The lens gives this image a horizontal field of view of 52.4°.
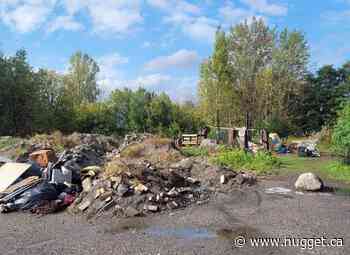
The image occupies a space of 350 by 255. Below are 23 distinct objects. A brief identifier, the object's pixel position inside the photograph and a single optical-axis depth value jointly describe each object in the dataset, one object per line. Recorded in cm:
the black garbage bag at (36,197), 751
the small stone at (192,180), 941
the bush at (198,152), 1567
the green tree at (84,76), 4434
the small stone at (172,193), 778
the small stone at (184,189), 815
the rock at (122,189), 757
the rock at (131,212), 697
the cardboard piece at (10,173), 877
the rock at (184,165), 1106
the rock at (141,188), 764
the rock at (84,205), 730
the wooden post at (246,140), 1800
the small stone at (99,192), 761
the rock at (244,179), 975
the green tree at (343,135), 1212
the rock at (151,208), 714
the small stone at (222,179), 956
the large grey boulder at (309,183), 897
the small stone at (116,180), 785
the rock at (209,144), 1821
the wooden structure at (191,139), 2391
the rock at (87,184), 813
